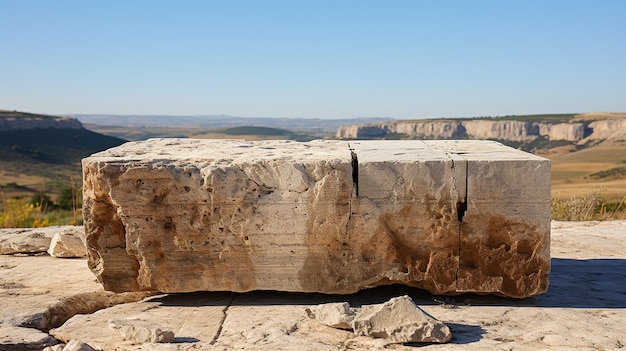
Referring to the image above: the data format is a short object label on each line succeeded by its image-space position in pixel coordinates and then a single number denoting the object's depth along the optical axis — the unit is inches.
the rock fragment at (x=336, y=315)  138.1
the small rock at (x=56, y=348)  129.0
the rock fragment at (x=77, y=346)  123.6
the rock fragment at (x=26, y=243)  237.0
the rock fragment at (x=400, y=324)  131.8
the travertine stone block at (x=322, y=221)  158.4
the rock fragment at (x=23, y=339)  135.3
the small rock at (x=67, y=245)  224.2
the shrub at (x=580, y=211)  316.8
